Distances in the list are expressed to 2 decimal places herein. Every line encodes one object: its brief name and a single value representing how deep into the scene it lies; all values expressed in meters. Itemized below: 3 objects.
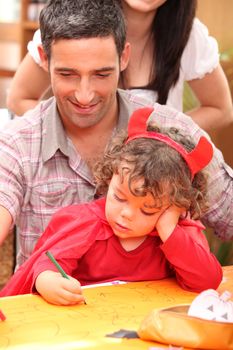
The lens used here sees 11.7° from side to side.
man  2.02
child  1.86
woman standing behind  2.48
